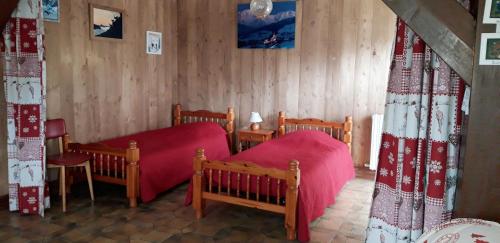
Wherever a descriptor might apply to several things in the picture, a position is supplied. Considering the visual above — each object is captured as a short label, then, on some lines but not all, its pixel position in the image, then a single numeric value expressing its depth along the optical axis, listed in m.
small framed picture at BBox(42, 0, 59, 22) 4.08
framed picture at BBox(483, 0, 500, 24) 1.90
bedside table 5.29
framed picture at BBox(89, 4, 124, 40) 4.64
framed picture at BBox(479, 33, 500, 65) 1.92
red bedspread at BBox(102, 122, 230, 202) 4.01
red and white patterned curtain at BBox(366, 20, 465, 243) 2.18
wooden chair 3.70
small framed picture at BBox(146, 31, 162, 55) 5.60
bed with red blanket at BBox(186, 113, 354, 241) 3.19
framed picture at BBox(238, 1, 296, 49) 5.27
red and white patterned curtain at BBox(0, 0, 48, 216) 3.44
